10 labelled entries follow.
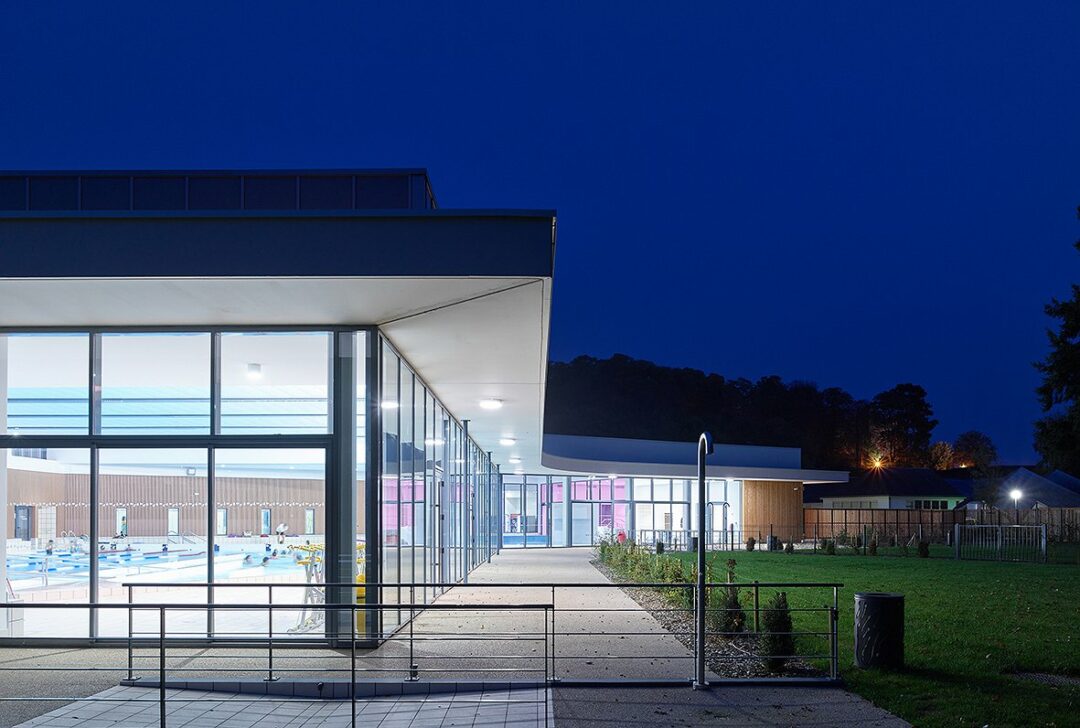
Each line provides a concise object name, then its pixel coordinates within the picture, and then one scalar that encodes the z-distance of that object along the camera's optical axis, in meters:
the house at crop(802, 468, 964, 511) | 70.81
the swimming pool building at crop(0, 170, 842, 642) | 10.26
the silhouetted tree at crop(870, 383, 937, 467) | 121.12
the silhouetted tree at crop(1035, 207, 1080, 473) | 37.53
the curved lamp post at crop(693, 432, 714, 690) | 9.77
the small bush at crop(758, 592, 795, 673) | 11.36
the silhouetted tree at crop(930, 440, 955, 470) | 123.94
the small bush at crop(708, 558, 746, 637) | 13.38
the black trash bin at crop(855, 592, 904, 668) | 11.18
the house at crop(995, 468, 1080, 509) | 63.47
